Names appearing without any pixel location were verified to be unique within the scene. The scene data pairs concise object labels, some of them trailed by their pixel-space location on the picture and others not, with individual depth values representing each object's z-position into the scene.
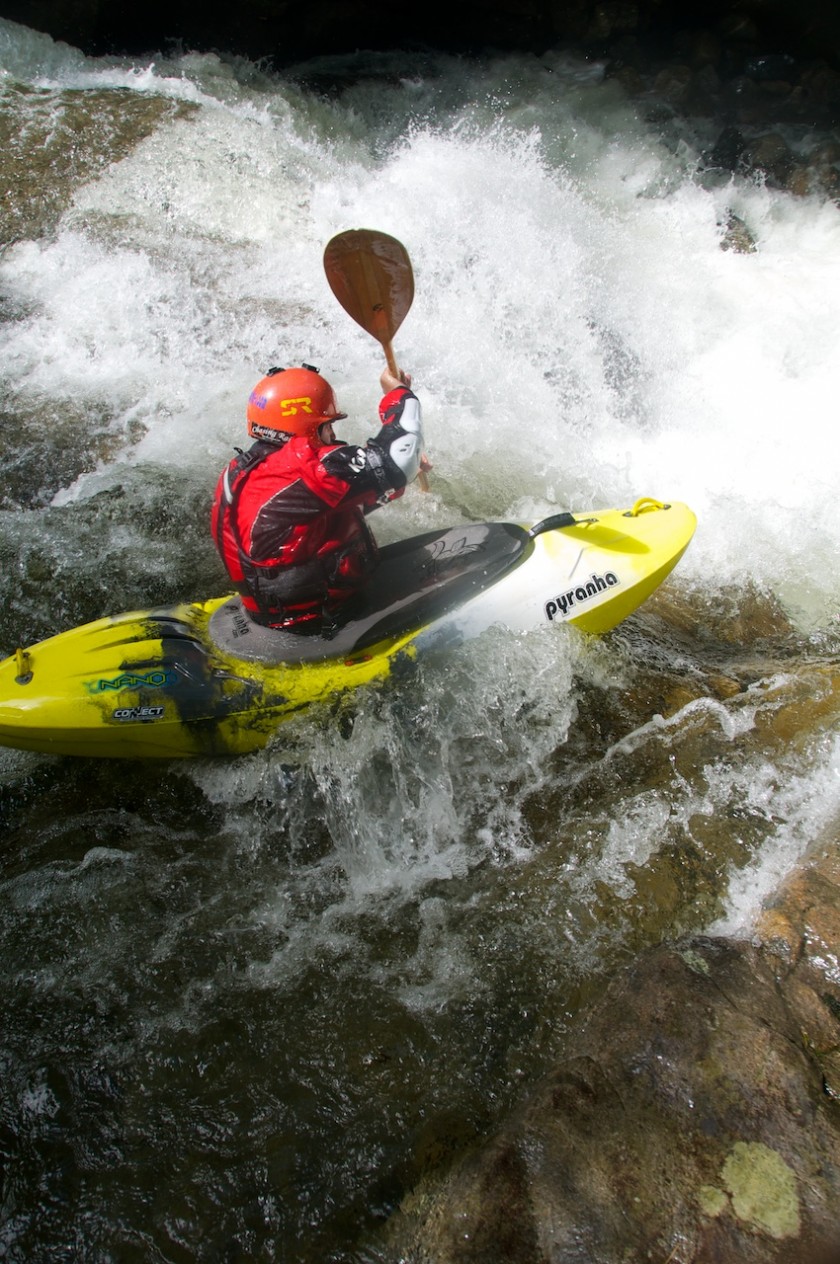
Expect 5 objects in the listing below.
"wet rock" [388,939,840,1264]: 1.71
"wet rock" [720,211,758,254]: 7.35
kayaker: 3.02
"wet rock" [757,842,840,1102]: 2.09
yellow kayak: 3.19
